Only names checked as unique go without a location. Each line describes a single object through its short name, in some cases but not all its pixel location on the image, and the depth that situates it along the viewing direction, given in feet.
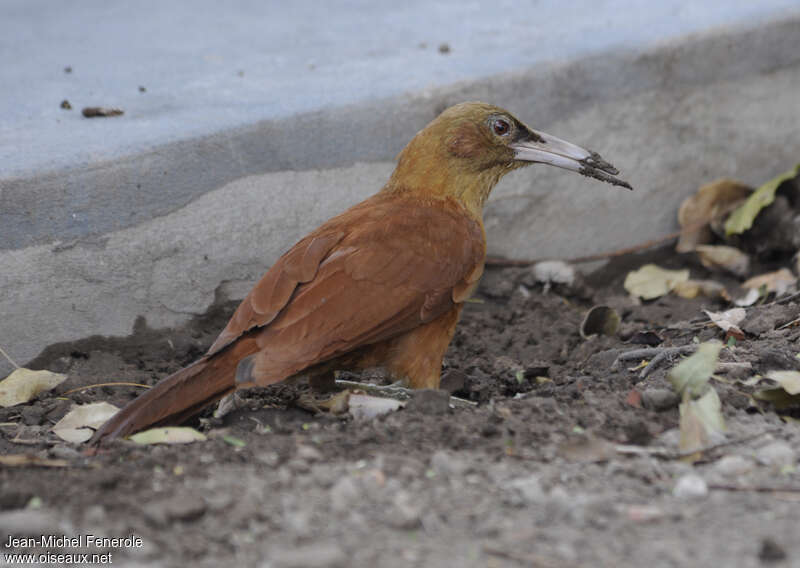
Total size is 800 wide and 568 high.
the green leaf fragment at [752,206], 32.17
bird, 20.51
